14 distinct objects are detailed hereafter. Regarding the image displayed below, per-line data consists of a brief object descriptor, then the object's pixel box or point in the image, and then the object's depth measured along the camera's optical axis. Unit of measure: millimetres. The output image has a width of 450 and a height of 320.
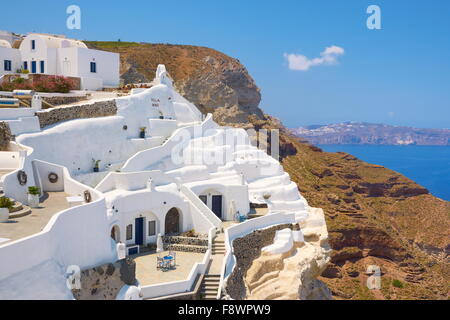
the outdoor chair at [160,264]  23150
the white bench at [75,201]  19188
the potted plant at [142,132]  34428
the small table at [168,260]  23181
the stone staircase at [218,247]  26172
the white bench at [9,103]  26656
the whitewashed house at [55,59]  38031
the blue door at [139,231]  26816
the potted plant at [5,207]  17328
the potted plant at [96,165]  30078
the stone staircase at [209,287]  22000
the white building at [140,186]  15519
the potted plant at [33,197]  20155
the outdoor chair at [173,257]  23734
